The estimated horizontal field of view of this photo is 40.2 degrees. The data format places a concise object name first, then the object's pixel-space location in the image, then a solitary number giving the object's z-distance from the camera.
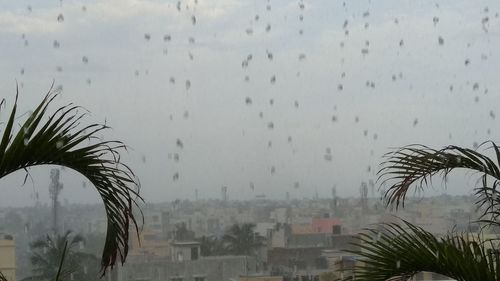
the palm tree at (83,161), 2.38
